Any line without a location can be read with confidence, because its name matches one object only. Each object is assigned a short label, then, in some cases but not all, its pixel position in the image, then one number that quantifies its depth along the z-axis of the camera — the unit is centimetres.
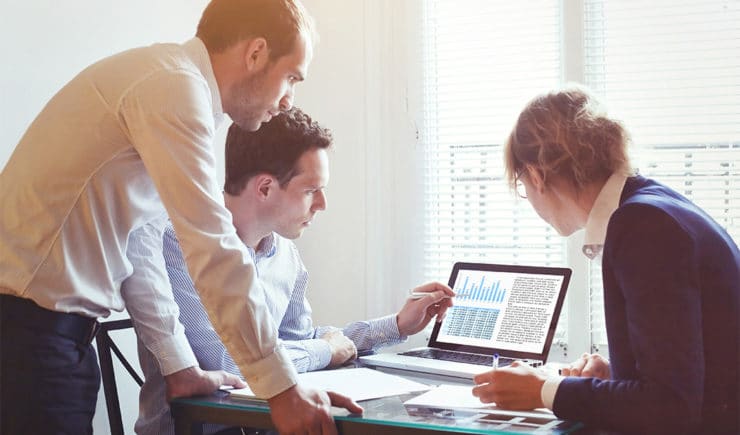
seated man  191
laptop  206
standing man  135
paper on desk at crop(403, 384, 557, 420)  147
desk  136
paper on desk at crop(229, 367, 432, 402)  163
